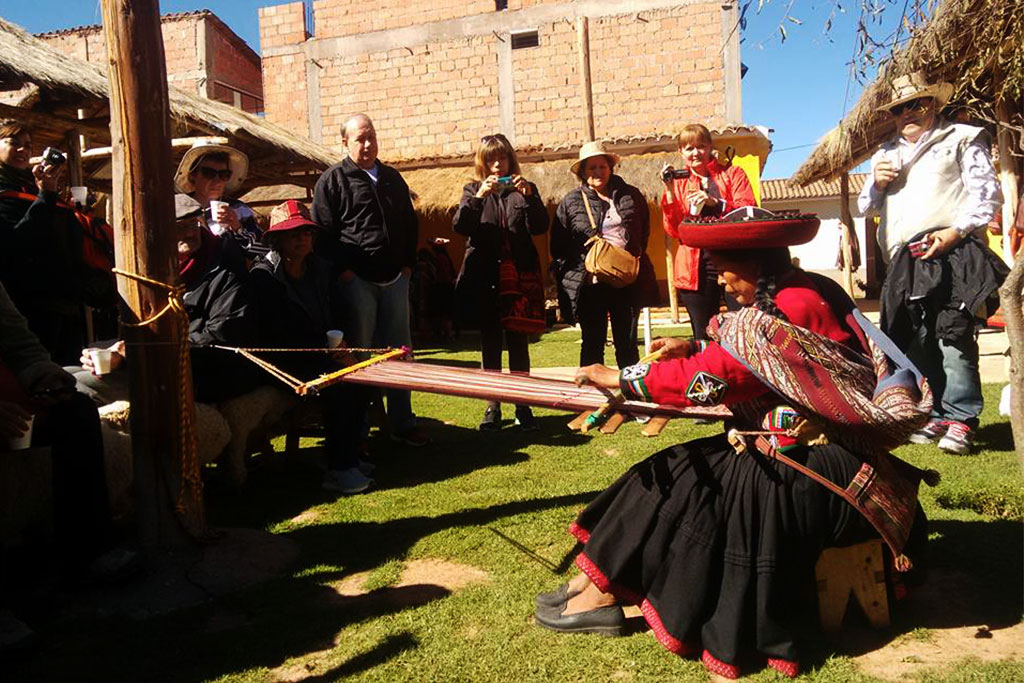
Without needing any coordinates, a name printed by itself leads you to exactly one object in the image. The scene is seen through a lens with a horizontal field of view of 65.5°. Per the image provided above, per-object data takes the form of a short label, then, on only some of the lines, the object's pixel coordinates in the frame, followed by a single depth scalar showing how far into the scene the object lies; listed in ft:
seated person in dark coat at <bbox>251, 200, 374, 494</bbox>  13.84
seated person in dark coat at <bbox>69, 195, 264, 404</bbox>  12.67
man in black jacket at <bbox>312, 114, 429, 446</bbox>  15.37
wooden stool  8.14
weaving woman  7.63
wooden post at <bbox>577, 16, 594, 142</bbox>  37.81
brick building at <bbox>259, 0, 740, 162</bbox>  55.06
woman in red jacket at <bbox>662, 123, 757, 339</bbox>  16.30
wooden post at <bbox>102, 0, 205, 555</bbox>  9.78
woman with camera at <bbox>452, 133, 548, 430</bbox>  17.20
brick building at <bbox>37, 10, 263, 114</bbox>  75.87
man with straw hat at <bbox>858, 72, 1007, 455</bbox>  14.25
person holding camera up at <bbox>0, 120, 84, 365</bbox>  12.87
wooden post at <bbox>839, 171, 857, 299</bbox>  48.93
